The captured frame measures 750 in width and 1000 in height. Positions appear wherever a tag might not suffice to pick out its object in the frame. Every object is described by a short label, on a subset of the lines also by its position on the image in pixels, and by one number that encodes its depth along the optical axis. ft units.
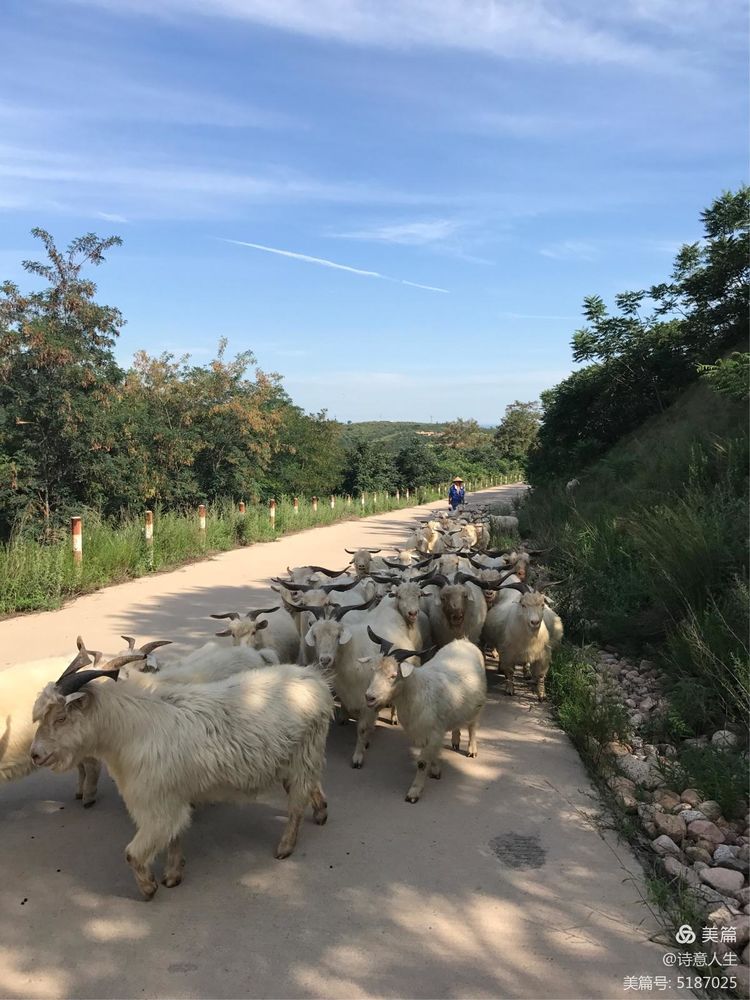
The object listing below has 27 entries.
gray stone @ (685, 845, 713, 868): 11.32
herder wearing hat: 64.08
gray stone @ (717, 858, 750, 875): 10.95
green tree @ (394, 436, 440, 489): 129.80
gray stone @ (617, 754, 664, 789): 13.87
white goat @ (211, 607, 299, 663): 17.70
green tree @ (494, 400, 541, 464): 214.07
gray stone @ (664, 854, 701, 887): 10.82
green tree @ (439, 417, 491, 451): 215.31
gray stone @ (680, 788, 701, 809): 12.84
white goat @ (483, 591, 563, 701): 19.33
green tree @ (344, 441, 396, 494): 112.16
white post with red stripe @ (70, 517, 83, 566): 32.12
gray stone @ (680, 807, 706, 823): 12.31
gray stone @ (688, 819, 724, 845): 11.70
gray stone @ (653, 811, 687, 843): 11.93
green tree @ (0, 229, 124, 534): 37.83
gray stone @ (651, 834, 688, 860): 11.64
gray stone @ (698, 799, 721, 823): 12.39
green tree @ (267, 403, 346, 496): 81.71
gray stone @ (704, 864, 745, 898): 10.43
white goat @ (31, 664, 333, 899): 10.35
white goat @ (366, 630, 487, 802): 14.32
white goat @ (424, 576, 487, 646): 20.25
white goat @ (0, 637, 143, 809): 11.80
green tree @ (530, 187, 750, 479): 48.14
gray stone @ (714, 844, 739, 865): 11.14
